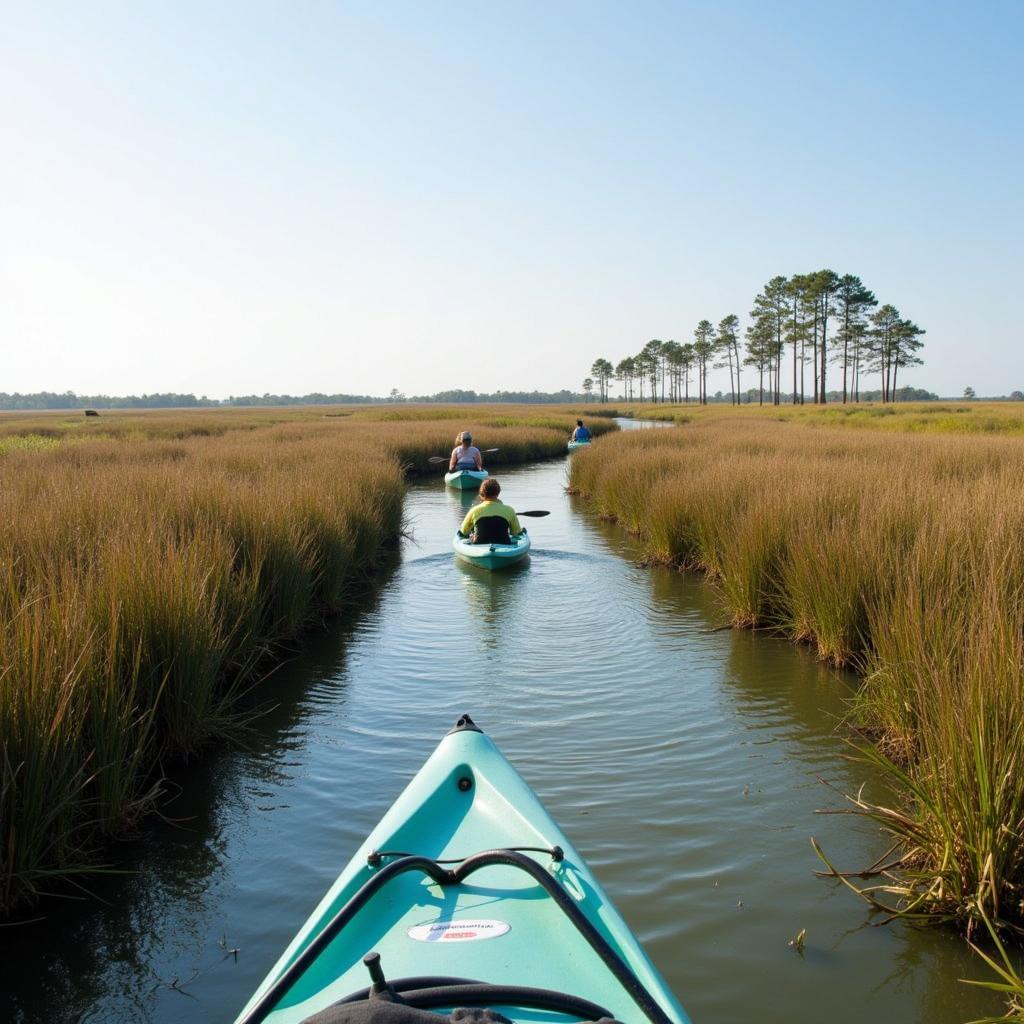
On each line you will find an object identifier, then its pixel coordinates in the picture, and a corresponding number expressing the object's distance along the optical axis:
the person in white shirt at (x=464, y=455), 22.50
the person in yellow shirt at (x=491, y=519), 12.59
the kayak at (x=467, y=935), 2.46
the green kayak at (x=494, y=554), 12.37
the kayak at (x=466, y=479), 21.94
